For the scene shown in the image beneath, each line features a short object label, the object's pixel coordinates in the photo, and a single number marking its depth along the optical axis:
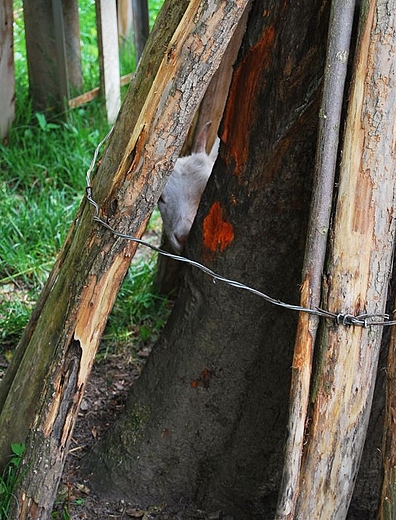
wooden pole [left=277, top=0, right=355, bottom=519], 1.83
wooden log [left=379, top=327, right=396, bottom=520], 2.01
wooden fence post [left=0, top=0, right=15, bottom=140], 4.42
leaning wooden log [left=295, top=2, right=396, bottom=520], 1.83
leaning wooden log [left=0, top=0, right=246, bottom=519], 1.91
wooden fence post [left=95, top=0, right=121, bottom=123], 4.58
